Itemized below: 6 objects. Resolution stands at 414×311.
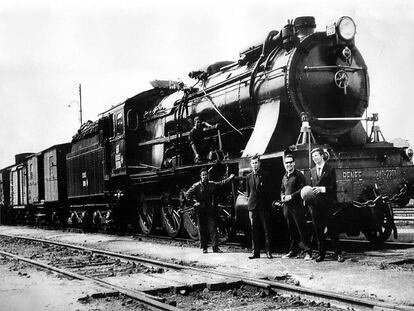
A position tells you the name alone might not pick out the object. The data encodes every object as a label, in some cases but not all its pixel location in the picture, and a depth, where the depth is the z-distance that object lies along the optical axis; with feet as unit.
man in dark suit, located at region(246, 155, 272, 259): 27.09
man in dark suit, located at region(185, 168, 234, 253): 31.12
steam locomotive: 27.22
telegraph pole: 123.65
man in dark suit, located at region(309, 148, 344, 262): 24.45
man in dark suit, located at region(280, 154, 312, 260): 25.29
